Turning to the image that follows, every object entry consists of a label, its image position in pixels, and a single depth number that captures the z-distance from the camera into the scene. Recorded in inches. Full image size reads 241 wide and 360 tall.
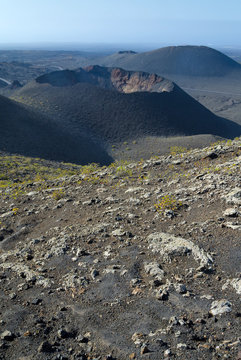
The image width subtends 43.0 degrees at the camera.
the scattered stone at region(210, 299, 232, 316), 165.5
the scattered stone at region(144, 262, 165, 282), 199.9
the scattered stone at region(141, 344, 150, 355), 150.3
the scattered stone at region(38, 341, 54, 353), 159.8
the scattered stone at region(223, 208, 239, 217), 241.0
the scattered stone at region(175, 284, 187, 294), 183.3
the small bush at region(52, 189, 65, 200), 386.3
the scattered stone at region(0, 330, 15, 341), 170.7
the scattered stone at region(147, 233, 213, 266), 208.8
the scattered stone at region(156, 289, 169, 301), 181.3
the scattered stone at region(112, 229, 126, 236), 258.4
